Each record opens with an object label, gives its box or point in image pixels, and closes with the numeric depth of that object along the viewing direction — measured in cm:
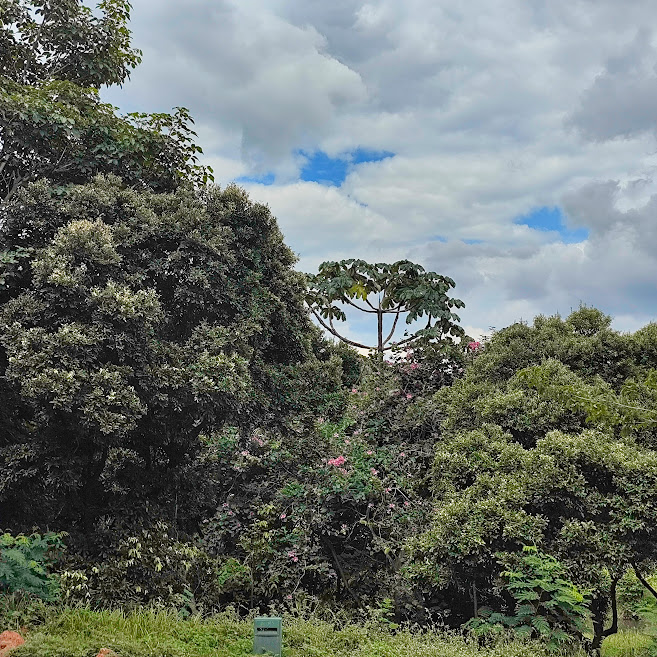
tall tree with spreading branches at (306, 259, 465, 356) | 1421
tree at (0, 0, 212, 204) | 859
